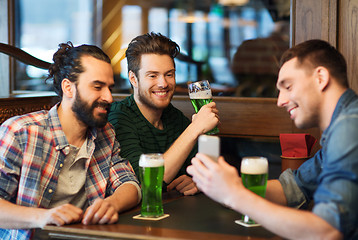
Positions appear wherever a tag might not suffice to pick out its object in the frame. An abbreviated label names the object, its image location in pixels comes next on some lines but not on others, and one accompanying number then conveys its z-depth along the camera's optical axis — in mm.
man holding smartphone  1233
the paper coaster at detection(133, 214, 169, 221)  1543
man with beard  1794
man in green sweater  2244
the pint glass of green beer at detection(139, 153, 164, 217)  1583
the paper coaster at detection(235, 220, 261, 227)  1483
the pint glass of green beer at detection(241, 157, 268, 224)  1502
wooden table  1364
